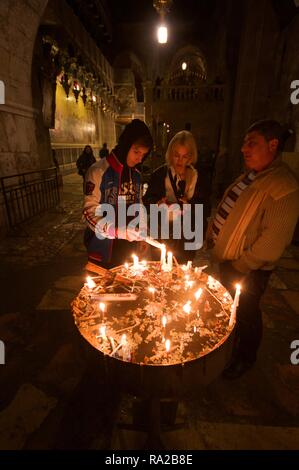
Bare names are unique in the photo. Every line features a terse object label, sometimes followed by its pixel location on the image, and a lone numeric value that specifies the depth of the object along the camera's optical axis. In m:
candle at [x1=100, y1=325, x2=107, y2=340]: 1.65
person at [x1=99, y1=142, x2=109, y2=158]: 10.82
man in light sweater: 2.17
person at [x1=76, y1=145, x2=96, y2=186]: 10.41
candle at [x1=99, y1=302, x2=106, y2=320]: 1.83
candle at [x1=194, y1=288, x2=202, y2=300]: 2.10
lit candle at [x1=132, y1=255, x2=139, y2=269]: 2.63
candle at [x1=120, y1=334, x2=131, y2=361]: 1.50
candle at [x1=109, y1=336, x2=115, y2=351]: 1.59
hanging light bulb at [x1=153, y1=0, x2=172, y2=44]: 8.52
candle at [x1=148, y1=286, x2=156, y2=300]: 2.19
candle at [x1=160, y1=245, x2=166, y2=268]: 2.48
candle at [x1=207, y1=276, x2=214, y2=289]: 2.32
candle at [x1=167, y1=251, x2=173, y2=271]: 2.52
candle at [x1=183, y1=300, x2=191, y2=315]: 1.89
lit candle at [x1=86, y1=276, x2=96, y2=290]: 2.13
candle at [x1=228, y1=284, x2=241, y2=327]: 1.78
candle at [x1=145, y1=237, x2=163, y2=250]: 2.56
